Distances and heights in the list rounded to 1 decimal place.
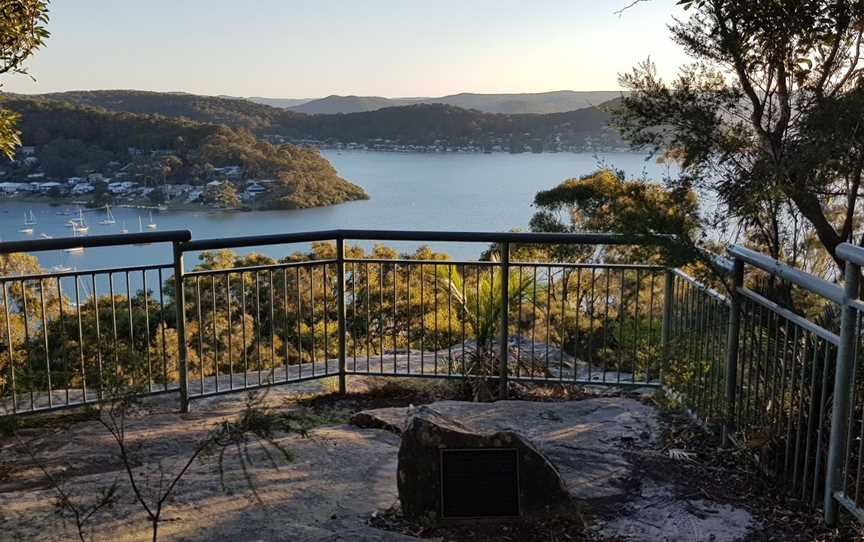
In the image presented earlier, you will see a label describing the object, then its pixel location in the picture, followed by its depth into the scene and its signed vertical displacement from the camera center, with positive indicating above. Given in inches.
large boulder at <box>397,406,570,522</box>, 133.8 -57.8
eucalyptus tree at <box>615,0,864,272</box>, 185.9 +9.9
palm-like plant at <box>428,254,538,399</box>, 259.3 -55.5
